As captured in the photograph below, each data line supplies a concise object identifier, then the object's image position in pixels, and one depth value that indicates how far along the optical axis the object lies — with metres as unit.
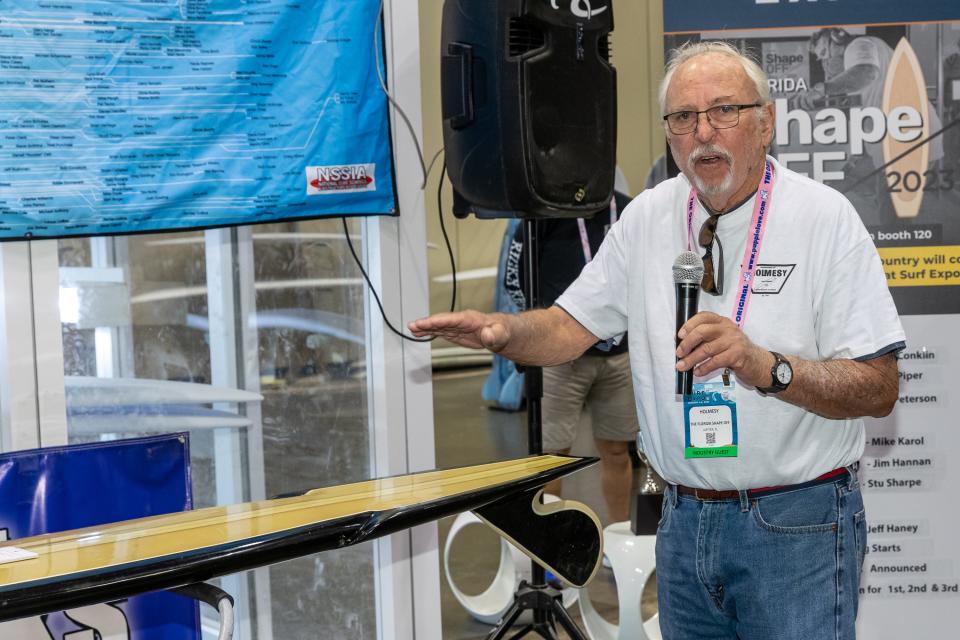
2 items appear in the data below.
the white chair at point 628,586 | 3.44
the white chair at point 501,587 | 3.91
